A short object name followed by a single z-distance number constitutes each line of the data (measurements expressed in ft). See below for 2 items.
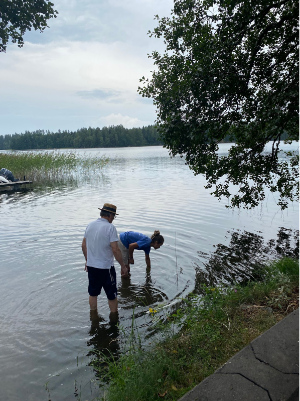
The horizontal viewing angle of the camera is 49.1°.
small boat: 85.80
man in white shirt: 18.71
